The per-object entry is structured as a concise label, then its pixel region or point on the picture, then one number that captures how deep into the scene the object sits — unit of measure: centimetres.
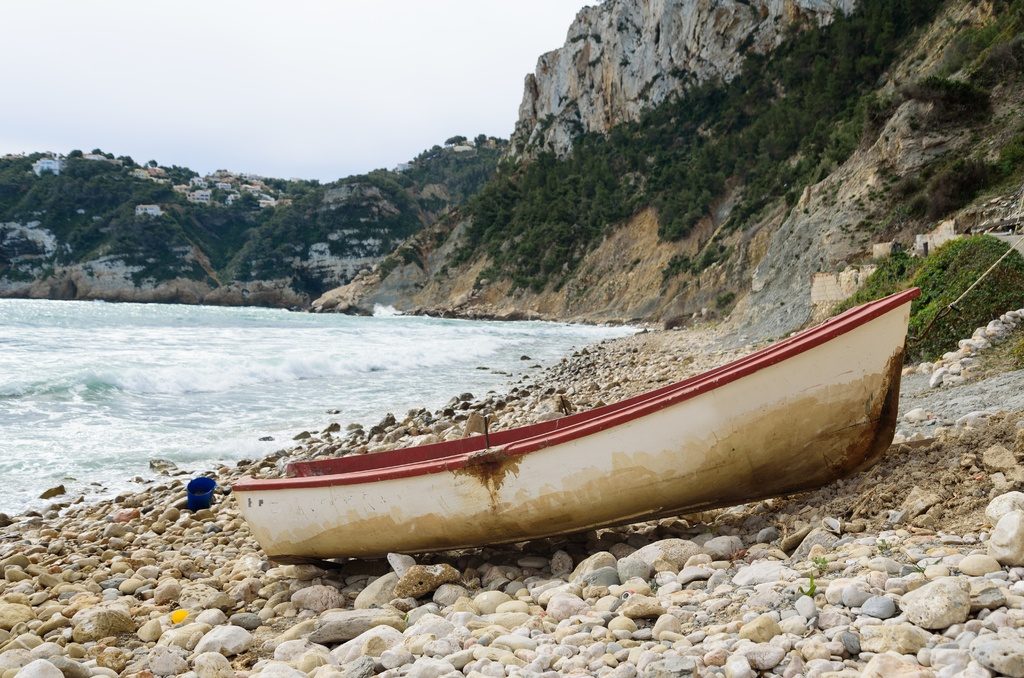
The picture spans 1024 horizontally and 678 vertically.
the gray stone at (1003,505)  278
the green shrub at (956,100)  1947
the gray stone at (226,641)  359
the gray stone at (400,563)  424
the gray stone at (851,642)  222
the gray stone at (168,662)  341
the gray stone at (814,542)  328
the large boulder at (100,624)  388
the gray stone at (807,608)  250
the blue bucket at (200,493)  695
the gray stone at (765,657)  226
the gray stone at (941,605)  221
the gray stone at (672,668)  230
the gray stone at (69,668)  323
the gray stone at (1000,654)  188
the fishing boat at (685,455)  387
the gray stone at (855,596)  251
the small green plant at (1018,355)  607
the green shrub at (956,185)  1672
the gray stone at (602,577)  356
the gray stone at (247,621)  403
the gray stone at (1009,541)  251
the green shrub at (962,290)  782
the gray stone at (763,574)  302
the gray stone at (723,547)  367
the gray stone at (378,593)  405
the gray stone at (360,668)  284
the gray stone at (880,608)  237
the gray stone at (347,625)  347
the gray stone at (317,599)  425
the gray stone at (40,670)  307
